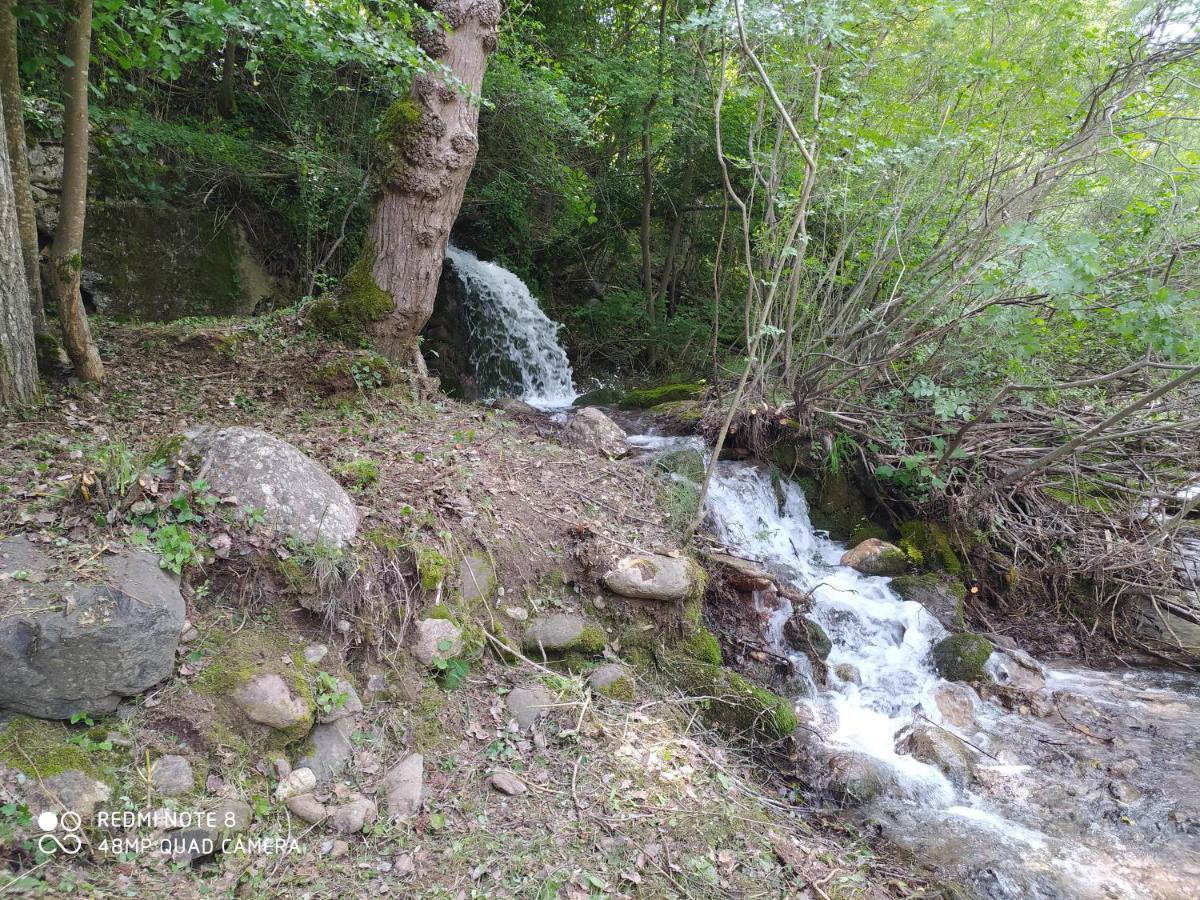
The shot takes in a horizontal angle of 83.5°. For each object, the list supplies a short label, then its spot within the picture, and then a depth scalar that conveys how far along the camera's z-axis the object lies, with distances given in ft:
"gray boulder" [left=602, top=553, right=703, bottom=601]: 13.88
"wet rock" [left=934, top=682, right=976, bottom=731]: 15.67
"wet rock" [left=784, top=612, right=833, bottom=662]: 16.74
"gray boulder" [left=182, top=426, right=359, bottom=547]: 10.50
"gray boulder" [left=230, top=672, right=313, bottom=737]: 8.98
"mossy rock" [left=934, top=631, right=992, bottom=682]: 17.15
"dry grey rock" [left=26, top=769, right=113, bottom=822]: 7.13
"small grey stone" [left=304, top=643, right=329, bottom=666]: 10.01
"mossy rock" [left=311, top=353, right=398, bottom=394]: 17.95
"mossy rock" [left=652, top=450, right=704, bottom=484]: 20.58
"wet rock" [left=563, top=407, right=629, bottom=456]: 22.20
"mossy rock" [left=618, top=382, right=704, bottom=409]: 30.30
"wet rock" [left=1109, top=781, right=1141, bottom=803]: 13.49
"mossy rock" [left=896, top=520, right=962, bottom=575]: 21.65
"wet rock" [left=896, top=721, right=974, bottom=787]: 13.84
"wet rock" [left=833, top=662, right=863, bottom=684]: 16.66
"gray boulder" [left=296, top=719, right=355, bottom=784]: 9.24
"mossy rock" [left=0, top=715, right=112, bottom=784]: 7.35
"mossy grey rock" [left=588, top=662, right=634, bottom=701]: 12.35
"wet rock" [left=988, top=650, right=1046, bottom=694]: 17.33
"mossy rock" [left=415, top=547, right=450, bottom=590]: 11.44
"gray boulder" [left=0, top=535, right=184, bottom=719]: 7.61
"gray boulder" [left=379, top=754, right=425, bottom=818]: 9.12
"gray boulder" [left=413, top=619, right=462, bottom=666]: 11.08
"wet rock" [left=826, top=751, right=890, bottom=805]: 12.74
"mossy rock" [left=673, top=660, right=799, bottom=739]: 13.30
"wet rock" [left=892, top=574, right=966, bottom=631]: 19.42
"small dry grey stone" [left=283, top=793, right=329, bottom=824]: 8.59
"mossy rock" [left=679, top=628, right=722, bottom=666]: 14.20
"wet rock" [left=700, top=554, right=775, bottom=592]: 16.76
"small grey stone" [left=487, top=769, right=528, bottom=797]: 9.82
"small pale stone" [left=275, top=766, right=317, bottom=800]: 8.73
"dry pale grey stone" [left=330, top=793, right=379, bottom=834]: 8.64
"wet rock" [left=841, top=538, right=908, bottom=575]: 21.08
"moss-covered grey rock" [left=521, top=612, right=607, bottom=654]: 12.62
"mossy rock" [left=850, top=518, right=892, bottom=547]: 23.04
